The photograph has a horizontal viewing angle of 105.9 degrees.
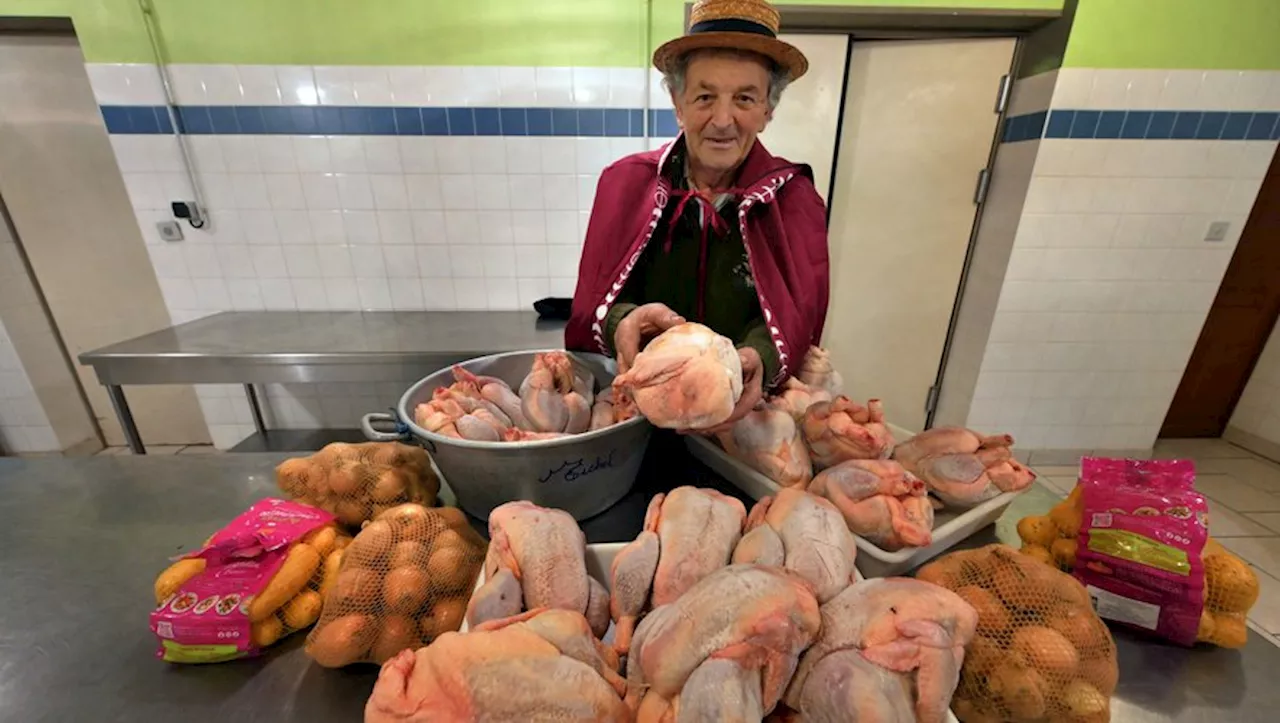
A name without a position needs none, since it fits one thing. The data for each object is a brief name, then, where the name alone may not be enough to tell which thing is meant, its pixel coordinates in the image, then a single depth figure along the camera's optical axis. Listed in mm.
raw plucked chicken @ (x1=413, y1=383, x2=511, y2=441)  750
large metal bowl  710
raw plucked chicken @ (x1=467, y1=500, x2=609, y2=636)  544
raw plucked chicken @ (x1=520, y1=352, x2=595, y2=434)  840
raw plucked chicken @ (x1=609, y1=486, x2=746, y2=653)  565
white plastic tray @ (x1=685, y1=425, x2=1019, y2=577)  658
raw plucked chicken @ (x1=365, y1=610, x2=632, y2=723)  422
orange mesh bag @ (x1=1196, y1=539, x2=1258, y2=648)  657
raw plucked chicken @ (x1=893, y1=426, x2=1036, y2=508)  752
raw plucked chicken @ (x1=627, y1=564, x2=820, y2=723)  422
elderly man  902
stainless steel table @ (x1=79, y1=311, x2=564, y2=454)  1999
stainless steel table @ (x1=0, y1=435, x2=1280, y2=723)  612
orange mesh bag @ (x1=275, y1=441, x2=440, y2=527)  805
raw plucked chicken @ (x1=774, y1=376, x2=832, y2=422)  883
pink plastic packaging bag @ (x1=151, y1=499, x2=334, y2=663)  627
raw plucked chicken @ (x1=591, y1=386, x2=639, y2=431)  833
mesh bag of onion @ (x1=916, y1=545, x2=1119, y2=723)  527
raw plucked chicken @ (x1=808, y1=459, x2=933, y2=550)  675
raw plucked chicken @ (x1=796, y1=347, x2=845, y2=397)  1020
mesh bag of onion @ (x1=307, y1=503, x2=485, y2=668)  607
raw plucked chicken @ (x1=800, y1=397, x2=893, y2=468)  772
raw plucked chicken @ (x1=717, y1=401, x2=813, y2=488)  786
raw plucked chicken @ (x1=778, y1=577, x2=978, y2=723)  431
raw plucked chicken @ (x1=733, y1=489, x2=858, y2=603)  559
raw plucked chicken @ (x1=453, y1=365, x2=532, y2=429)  878
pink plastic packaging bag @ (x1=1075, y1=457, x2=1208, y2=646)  642
